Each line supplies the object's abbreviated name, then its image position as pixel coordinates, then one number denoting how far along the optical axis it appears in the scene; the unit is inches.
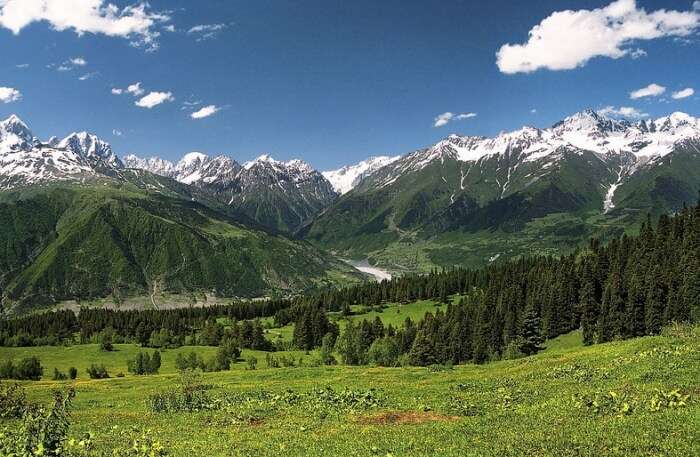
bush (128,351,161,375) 5536.4
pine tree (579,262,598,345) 4527.6
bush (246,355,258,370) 5028.5
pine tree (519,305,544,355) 4822.8
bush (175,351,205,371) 5590.6
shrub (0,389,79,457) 750.2
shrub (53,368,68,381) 5196.9
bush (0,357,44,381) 5260.8
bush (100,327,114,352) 7436.0
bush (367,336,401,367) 5354.3
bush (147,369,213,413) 1872.5
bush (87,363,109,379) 5012.3
